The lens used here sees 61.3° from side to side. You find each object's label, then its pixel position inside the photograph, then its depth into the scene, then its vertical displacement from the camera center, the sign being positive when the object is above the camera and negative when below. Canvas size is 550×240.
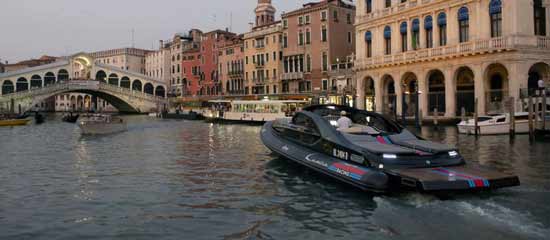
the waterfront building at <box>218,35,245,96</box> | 60.09 +6.38
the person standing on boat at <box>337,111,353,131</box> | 11.53 -0.27
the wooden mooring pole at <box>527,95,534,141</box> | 19.37 -0.57
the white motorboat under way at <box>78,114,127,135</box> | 28.34 -0.45
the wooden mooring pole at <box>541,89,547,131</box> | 19.42 -0.13
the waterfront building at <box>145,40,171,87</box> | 84.75 +10.11
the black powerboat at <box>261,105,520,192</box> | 7.90 -0.96
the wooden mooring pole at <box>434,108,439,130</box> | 27.21 -0.58
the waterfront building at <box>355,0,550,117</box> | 27.19 +3.81
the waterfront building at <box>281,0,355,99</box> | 47.34 +7.49
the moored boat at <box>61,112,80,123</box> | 46.41 -0.03
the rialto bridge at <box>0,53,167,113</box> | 62.06 +4.90
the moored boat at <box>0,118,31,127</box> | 37.59 -0.25
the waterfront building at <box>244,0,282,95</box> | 53.31 +6.60
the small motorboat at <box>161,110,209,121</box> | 52.12 -0.01
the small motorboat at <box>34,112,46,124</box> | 44.94 -0.05
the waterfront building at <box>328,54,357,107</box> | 42.62 +2.87
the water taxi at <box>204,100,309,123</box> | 38.02 +0.30
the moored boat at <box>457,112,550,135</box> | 22.81 -0.76
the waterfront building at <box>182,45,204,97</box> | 70.88 +6.79
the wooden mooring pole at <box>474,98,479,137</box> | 22.80 -0.76
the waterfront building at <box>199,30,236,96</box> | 65.54 +8.01
